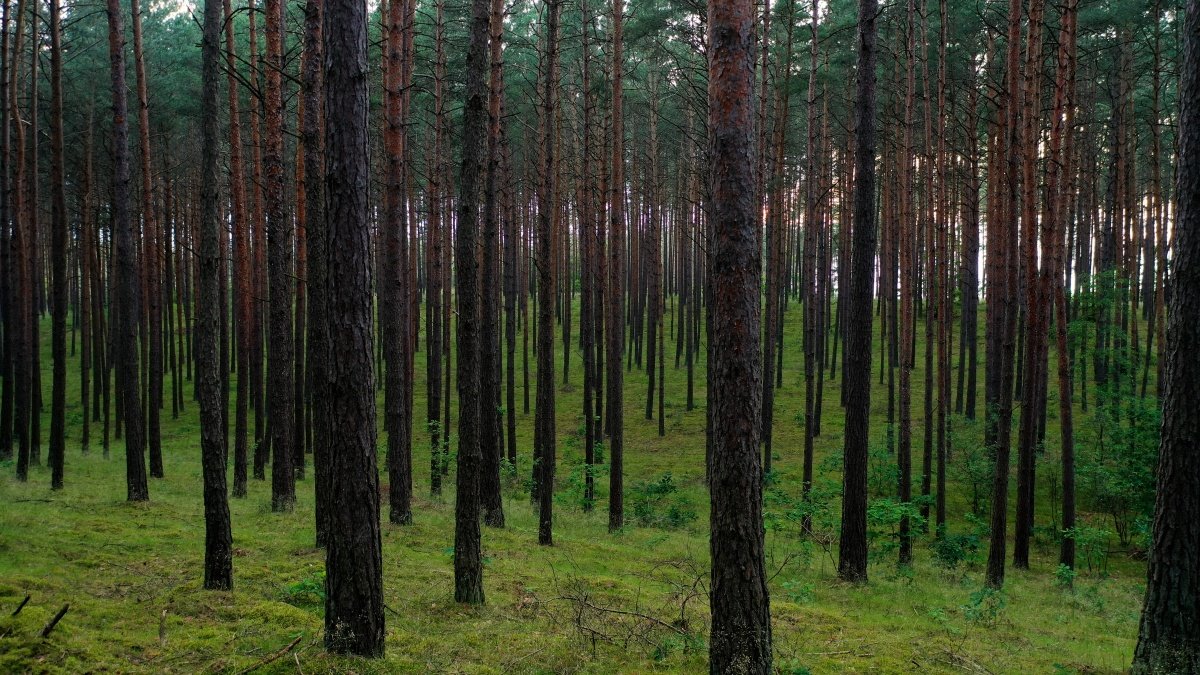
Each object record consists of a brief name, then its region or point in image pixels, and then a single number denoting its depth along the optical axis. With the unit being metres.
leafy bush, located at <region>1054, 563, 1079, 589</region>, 12.70
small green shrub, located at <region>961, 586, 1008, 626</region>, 9.22
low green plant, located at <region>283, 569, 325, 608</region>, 7.47
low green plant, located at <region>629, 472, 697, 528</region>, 17.31
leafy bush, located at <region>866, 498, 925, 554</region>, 12.43
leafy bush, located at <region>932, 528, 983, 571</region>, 14.18
